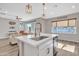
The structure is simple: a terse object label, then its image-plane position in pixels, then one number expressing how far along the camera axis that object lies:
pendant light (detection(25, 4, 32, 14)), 2.00
